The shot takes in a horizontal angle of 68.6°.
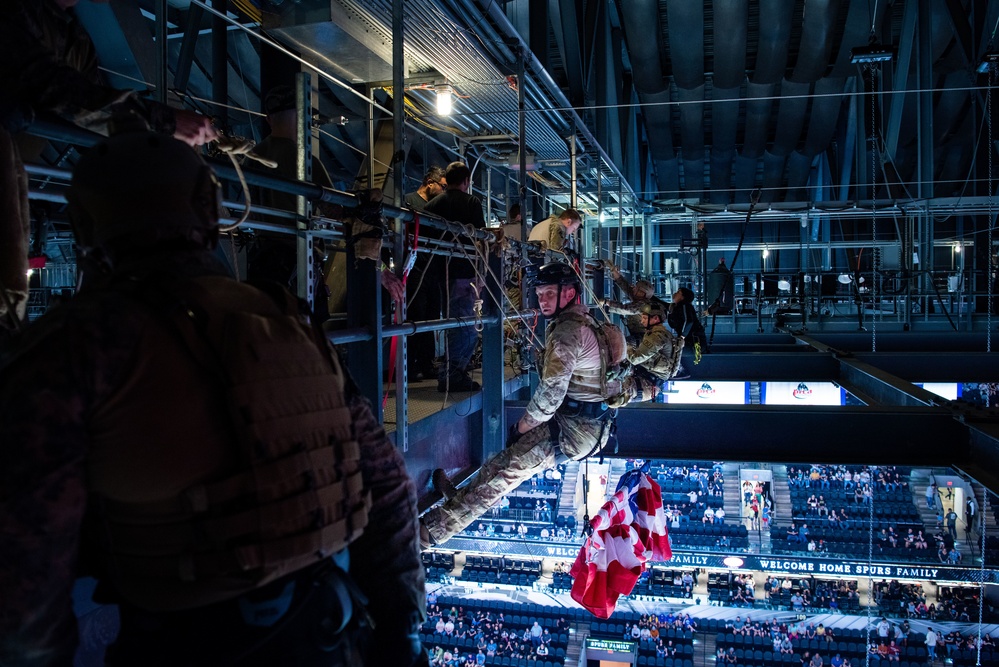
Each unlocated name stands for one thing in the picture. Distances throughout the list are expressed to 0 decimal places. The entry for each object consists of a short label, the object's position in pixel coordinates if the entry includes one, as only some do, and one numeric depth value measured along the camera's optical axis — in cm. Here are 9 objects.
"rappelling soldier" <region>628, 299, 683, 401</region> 791
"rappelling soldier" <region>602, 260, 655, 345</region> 798
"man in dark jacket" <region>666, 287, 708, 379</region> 848
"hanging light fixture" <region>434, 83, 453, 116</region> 573
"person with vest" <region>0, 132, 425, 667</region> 122
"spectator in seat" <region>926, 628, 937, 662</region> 1108
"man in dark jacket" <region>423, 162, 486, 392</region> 510
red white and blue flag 531
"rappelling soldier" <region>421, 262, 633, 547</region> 465
